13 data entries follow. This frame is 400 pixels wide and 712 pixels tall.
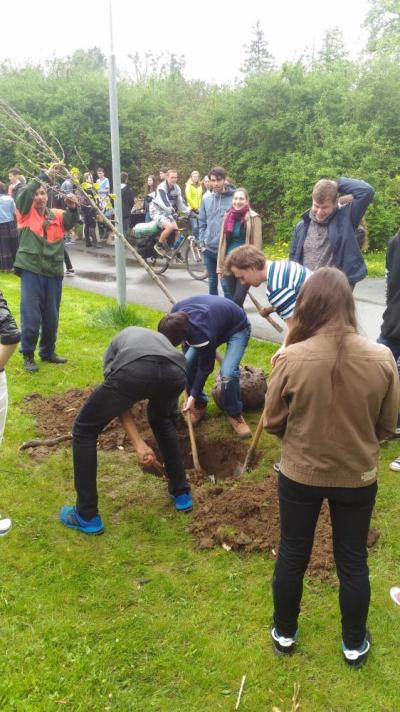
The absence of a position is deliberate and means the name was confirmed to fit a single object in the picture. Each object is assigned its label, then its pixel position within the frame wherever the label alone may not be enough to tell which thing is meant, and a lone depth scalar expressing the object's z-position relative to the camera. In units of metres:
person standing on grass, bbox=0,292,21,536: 3.60
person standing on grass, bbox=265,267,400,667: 2.41
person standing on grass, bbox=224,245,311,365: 4.48
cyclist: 12.80
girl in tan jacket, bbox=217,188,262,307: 6.95
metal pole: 7.41
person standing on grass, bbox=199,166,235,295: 7.66
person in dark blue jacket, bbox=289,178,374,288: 5.46
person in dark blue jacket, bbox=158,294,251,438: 4.39
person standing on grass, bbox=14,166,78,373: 6.41
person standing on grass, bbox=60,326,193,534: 3.62
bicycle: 12.98
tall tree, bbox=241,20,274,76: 44.06
